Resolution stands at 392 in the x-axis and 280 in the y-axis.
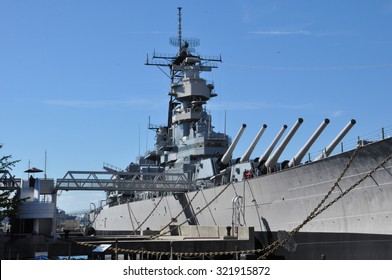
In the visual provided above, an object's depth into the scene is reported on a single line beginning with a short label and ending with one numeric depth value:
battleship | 15.59
